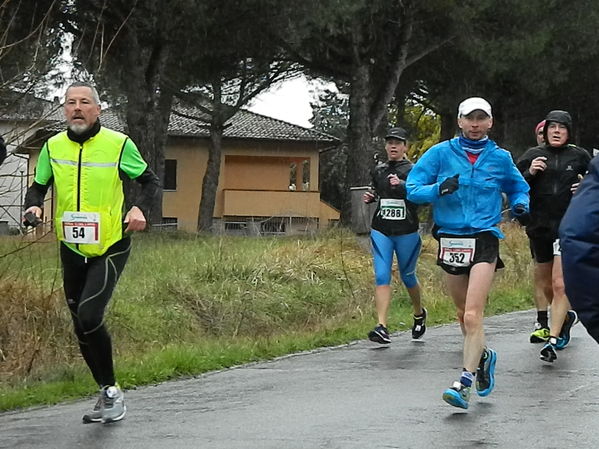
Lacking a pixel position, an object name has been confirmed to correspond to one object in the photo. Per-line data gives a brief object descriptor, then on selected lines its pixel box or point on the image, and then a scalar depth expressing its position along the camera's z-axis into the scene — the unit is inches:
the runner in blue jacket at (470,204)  446.6
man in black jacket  598.1
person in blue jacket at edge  195.9
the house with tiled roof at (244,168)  3196.4
